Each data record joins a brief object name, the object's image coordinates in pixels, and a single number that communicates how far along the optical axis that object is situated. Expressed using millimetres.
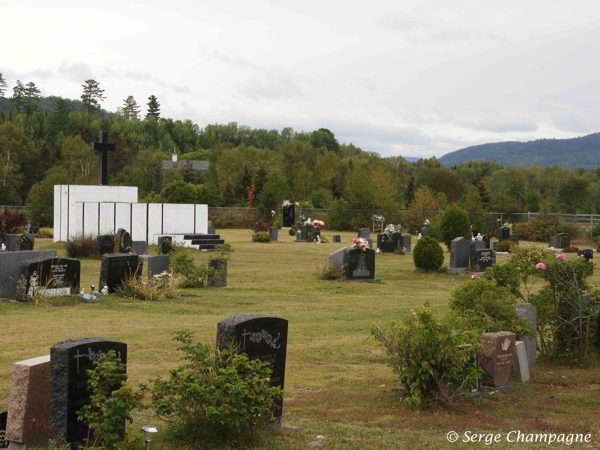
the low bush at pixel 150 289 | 18094
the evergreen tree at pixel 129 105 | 168750
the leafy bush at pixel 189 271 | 20172
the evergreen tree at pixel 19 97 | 133212
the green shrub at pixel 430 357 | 8281
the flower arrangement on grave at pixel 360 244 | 23234
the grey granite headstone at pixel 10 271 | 17062
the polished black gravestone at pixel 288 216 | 53562
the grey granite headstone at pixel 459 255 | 26109
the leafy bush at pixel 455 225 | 31812
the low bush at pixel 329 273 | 23375
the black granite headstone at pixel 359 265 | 23141
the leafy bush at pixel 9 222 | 32344
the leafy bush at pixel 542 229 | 47062
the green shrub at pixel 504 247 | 35375
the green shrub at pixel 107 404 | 5941
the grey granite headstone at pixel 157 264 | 19859
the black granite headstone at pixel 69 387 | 6266
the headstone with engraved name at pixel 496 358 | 9328
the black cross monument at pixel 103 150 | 37094
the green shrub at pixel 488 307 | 10102
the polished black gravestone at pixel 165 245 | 30591
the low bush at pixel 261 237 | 41375
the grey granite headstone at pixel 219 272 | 20641
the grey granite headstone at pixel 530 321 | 10891
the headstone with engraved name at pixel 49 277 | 16906
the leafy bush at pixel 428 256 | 25625
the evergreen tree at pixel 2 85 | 139625
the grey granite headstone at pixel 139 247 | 29438
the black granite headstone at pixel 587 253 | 27648
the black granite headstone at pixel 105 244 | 27922
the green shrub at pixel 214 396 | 6383
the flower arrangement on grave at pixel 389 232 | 34594
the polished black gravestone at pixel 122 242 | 27531
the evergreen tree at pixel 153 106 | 166750
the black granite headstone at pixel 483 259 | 26062
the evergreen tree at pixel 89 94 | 159250
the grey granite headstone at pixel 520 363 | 9977
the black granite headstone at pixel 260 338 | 7219
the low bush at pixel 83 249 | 28094
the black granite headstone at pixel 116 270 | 18406
